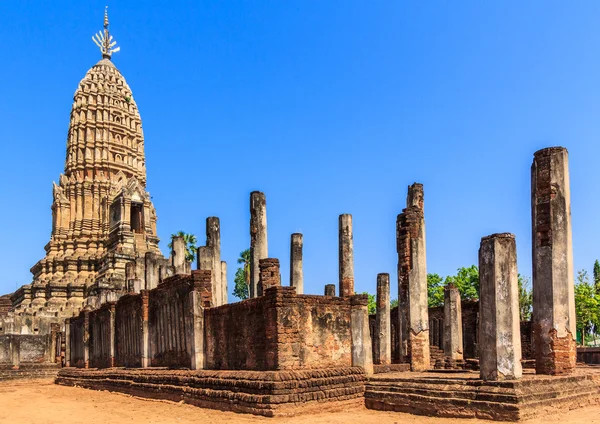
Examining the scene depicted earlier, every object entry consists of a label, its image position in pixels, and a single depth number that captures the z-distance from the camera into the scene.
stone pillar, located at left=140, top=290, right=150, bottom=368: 18.32
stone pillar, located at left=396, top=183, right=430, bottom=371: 16.94
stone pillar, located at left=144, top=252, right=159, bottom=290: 23.77
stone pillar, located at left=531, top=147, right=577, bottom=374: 12.62
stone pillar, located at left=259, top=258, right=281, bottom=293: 14.25
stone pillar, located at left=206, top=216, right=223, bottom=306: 19.17
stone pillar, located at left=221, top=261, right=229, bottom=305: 20.28
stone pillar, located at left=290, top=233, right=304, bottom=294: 20.20
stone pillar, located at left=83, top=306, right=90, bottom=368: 24.77
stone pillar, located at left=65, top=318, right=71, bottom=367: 27.81
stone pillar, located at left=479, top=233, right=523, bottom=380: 10.98
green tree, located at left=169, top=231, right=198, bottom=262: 46.81
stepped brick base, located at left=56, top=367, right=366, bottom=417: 11.29
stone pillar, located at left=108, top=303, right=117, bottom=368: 21.52
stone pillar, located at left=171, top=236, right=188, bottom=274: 22.63
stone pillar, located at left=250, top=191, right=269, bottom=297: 19.11
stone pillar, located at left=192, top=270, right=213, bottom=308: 15.25
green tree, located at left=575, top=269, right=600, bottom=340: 36.38
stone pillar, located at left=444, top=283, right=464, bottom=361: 18.75
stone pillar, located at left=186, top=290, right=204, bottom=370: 14.93
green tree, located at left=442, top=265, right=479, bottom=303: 39.59
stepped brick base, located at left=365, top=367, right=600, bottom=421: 10.25
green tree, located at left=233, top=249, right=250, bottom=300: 60.74
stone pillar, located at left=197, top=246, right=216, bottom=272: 18.44
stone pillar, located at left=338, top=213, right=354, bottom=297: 19.44
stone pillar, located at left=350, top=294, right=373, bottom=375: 13.68
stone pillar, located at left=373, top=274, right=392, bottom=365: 19.08
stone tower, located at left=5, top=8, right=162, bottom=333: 34.47
